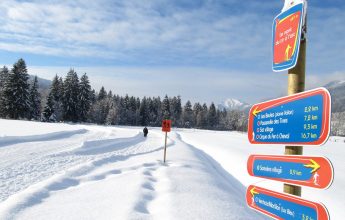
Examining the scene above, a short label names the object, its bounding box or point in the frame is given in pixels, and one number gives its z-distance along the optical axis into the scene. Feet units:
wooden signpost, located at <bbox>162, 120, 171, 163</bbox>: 56.44
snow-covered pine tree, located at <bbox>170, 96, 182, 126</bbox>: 396.78
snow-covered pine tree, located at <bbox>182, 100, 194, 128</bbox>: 397.80
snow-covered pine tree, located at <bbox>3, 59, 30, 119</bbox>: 191.72
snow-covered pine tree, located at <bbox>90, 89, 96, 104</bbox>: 351.05
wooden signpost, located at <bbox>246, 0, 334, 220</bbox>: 7.78
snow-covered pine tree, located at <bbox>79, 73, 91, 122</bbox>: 245.24
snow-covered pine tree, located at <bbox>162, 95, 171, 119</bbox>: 362.61
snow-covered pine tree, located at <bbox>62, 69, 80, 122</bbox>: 239.50
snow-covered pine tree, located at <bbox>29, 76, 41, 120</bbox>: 216.21
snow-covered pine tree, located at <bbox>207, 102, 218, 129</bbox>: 410.27
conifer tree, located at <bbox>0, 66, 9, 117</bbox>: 193.45
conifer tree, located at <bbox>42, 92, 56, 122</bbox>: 223.71
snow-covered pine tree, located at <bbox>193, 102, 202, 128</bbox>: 406.41
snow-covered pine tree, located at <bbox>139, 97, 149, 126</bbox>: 349.82
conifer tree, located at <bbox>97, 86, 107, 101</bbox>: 384.02
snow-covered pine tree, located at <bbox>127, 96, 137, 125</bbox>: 343.26
